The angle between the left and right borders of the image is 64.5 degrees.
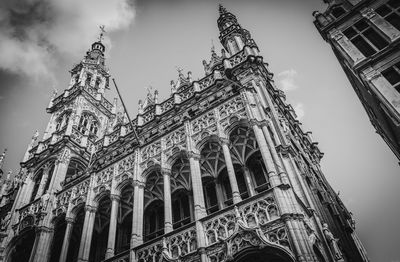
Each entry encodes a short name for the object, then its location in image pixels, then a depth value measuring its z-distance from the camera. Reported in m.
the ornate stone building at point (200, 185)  11.71
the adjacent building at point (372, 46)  13.81
